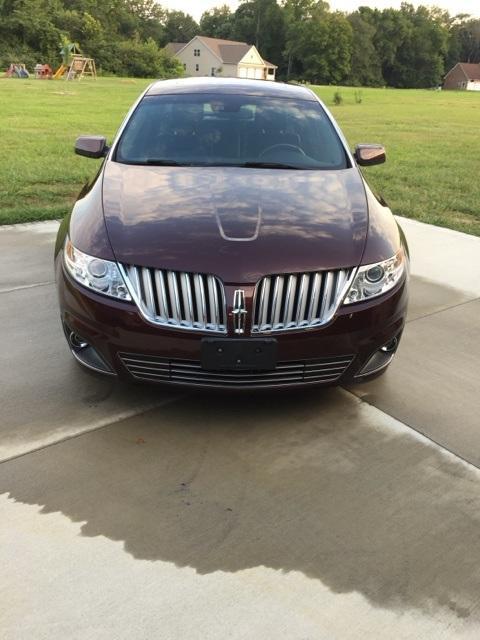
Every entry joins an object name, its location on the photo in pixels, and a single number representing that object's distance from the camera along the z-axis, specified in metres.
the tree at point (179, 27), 107.94
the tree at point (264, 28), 98.50
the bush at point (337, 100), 30.16
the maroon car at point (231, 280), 2.57
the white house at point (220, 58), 84.06
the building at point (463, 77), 103.50
